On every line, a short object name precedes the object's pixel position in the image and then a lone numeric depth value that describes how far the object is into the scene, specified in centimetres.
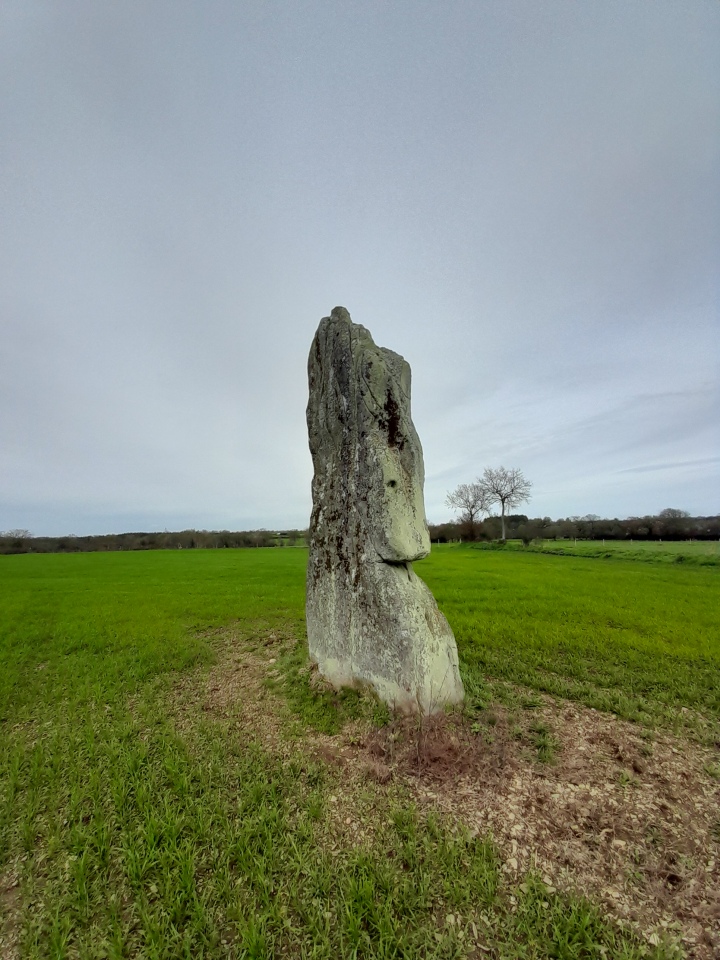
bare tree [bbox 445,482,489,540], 6500
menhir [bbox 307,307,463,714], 580
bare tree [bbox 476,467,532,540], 6106
